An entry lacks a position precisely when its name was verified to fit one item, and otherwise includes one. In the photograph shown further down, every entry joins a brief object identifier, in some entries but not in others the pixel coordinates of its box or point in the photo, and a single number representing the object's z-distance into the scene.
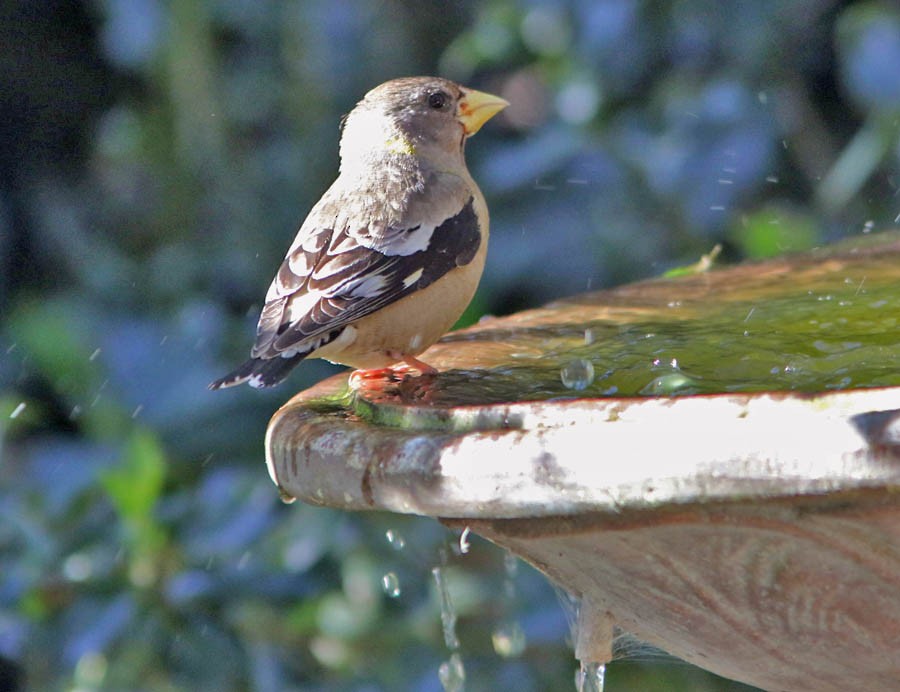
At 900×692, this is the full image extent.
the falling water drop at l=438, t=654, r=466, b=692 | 7.07
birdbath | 3.23
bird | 5.53
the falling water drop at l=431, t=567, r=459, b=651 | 5.61
